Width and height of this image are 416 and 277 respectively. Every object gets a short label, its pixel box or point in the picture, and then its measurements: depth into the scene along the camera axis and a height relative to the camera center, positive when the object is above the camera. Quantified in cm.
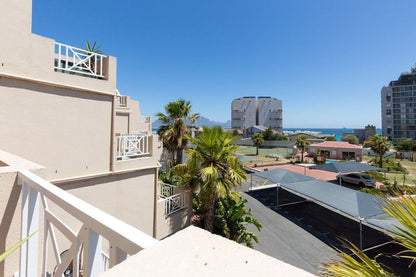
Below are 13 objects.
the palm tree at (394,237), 185 -96
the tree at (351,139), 6575 +154
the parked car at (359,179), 1868 -357
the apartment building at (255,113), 8638 +1330
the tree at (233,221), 826 -342
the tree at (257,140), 4066 +60
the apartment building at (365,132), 7532 +452
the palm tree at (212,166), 753 -93
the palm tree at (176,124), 1489 +140
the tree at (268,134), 6266 +272
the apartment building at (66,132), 430 +25
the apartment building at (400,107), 7494 +1445
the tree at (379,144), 2698 -11
